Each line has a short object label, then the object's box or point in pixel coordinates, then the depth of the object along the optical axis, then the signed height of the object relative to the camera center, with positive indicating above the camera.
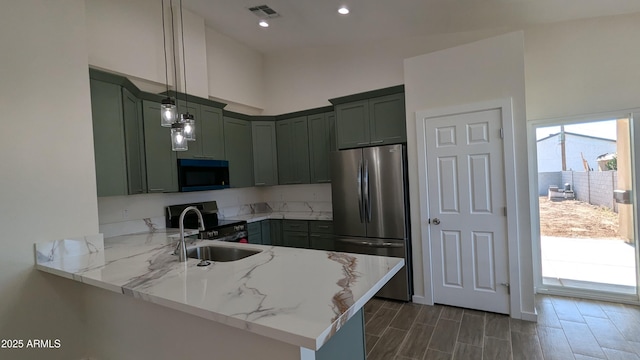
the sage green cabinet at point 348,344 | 1.43 -0.87
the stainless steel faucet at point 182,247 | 1.94 -0.43
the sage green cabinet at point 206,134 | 3.72 +0.64
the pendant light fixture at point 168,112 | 2.23 +0.53
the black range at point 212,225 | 3.59 -0.55
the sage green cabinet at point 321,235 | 4.23 -0.85
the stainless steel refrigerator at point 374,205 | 3.44 -0.38
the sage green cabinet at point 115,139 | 2.72 +0.45
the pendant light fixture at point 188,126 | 2.29 +0.44
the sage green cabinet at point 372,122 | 3.66 +0.66
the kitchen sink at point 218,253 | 2.28 -0.56
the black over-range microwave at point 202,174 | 3.58 +0.09
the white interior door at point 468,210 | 3.00 -0.43
